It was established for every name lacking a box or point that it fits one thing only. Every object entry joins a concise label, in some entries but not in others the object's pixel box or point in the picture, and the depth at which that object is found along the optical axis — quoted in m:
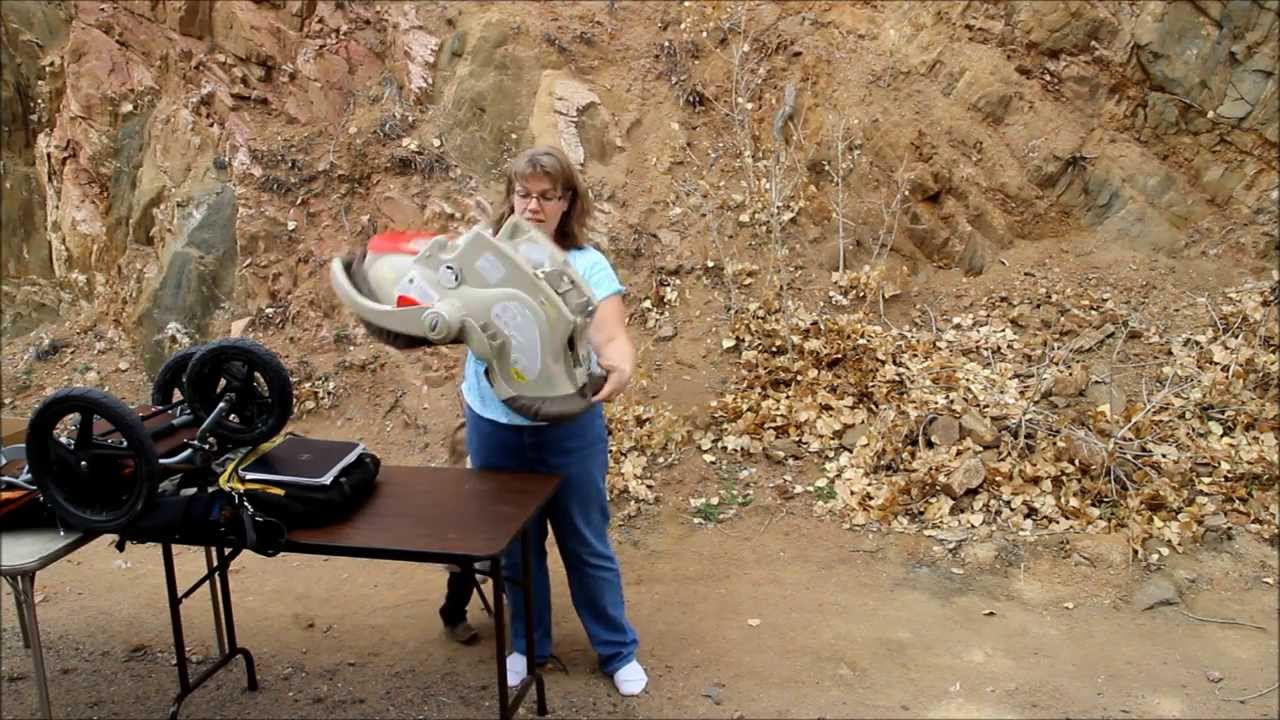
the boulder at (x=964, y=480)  4.29
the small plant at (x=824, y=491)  4.48
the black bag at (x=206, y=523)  2.46
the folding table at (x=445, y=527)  2.35
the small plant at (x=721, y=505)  4.47
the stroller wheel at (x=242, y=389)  2.72
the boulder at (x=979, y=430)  4.49
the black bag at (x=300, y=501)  2.48
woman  2.61
